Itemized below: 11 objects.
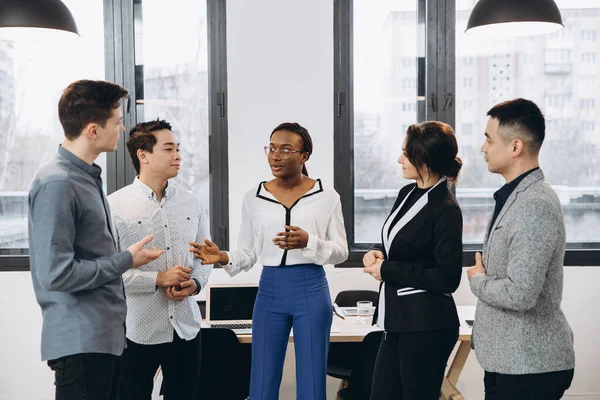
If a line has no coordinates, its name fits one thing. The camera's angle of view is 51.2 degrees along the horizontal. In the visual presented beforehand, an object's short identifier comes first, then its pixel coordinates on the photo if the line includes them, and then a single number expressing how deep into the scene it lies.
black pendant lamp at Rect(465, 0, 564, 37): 2.94
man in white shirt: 2.59
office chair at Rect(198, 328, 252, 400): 3.00
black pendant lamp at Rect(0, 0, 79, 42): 2.83
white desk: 3.22
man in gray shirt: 1.98
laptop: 3.52
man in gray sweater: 1.93
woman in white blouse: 2.74
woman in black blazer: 2.25
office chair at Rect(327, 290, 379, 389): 3.53
